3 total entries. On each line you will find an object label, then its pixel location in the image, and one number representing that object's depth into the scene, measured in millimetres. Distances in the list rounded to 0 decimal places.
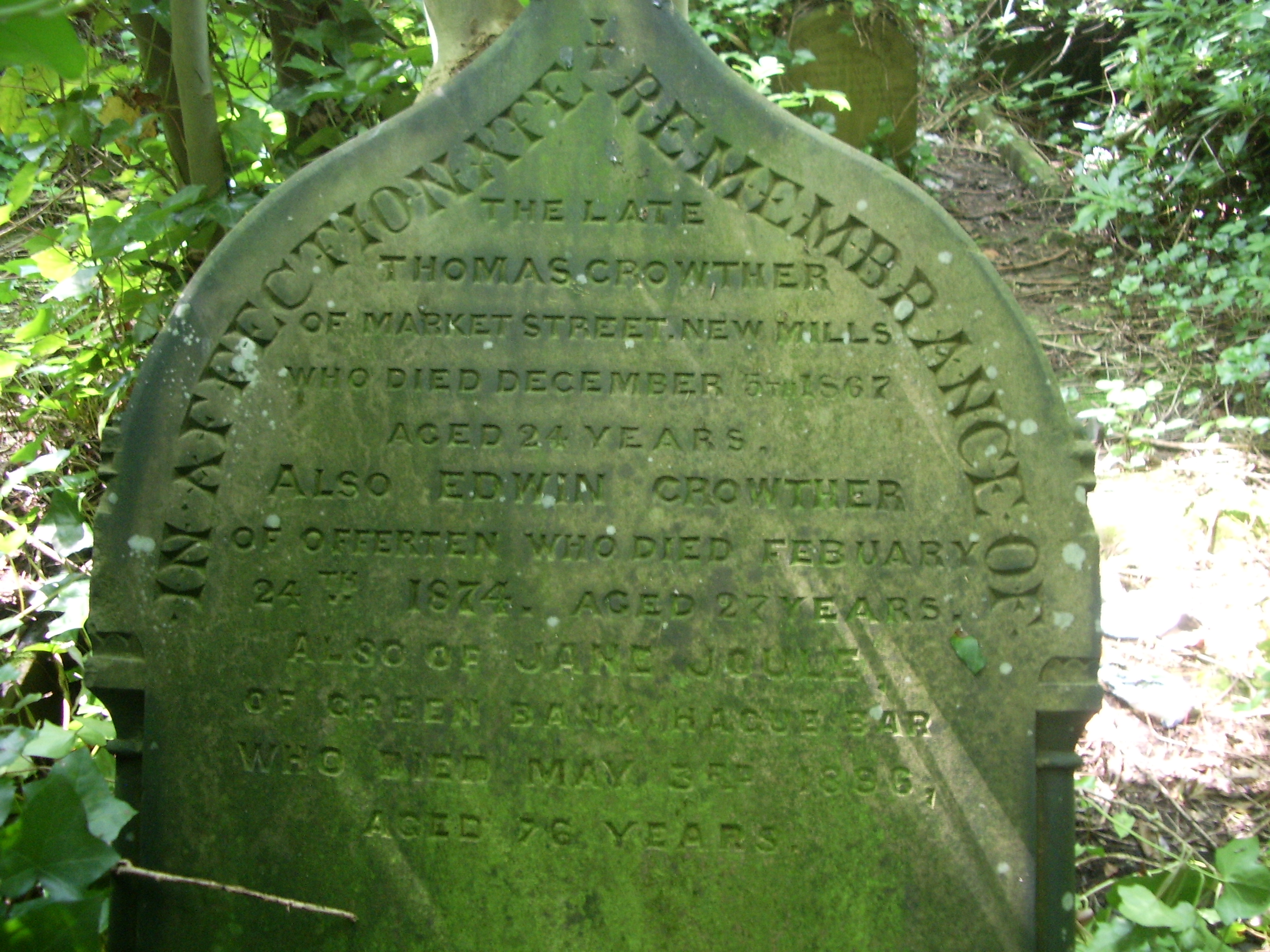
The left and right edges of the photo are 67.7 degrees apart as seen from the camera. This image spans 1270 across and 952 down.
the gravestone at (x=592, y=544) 1869
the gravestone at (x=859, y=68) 5297
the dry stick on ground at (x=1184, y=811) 2500
